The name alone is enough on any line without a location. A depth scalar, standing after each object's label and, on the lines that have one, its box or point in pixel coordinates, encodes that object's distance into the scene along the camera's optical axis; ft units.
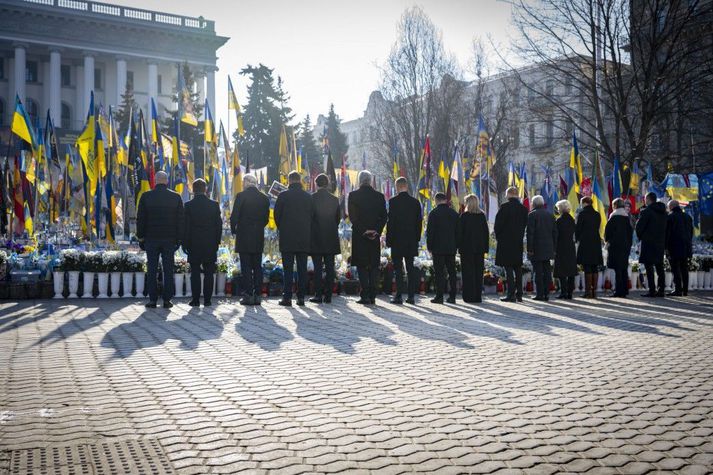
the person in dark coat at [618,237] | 45.29
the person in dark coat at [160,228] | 36.60
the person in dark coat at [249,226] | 38.27
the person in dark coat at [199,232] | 38.06
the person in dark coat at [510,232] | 41.57
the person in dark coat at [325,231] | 39.32
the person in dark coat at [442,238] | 40.24
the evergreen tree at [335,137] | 261.24
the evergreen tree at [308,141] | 221.25
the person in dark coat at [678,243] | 47.26
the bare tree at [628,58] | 72.79
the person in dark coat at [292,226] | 38.14
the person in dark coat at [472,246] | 40.60
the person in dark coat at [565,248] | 44.65
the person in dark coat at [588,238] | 45.03
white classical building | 207.21
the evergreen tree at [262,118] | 203.72
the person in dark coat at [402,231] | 39.60
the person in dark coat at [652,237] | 45.85
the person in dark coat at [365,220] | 38.86
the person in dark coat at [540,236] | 42.73
